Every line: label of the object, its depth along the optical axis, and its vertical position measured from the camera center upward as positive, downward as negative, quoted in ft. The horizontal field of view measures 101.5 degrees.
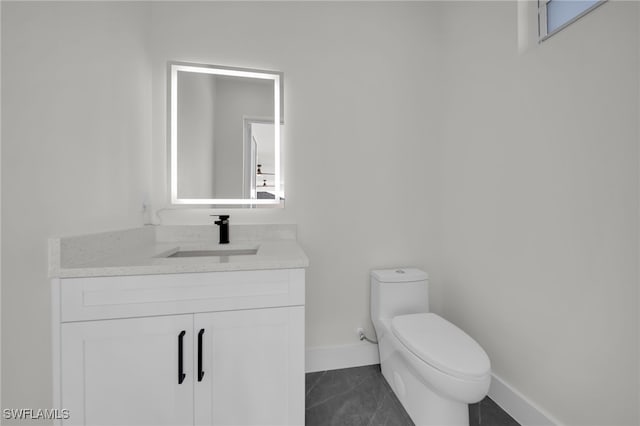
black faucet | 4.84 -0.26
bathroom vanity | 2.88 -1.46
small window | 3.56 +2.91
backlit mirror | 5.15 +1.56
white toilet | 3.38 -2.04
